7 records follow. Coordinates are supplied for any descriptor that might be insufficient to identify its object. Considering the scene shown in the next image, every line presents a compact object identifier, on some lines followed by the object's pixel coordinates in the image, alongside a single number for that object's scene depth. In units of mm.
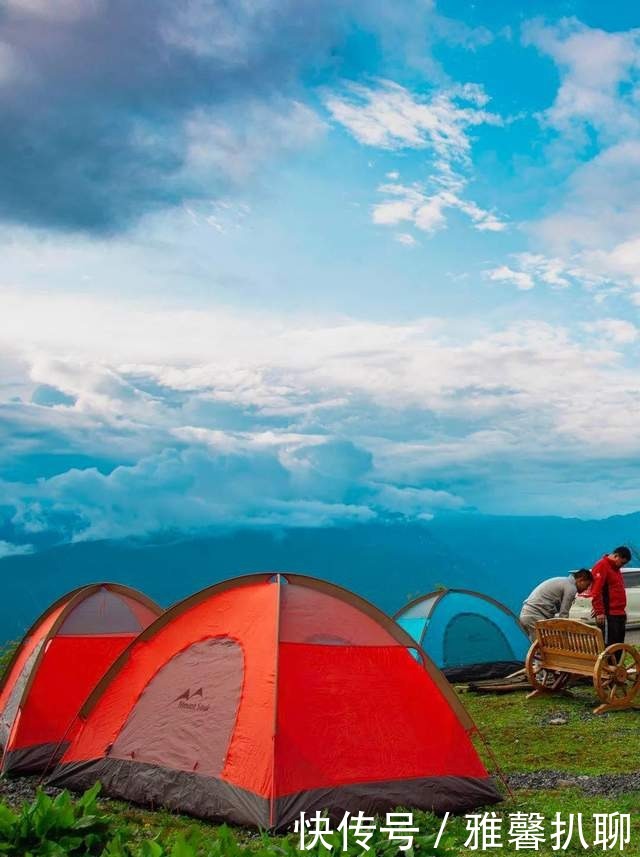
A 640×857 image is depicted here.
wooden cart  13188
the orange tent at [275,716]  7668
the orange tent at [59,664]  10109
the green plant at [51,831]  4637
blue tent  17219
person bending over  17828
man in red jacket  14586
